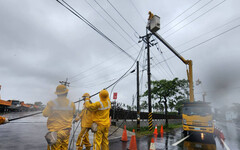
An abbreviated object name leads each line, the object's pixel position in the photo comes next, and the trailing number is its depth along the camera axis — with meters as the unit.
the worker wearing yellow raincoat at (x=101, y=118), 3.50
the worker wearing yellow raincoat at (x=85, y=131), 4.28
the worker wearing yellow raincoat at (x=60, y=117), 2.70
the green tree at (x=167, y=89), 18.67
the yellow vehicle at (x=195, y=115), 8.36
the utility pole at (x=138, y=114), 10.55
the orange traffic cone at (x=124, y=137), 6.76
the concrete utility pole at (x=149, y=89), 11.26
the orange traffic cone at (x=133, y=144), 5.27
